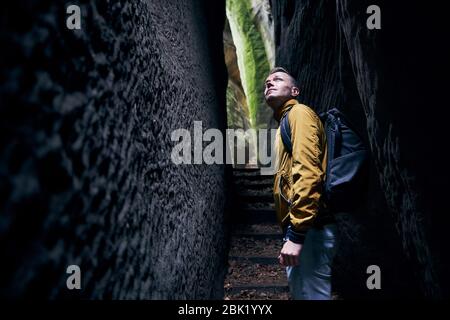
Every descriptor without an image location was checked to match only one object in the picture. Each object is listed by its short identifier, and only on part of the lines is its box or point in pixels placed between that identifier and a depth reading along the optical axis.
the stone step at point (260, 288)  2.37
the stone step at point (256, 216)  3.58
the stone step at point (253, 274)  2.50
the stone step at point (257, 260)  2.72
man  1.16
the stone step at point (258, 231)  3.16
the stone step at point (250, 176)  4.50
